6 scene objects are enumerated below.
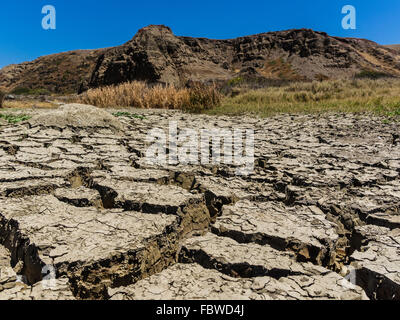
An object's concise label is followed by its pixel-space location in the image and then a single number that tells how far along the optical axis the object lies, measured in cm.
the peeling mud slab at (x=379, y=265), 128
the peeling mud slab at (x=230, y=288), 118
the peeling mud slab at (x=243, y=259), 133
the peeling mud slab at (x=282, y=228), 153
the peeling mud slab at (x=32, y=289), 112
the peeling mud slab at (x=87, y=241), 128
